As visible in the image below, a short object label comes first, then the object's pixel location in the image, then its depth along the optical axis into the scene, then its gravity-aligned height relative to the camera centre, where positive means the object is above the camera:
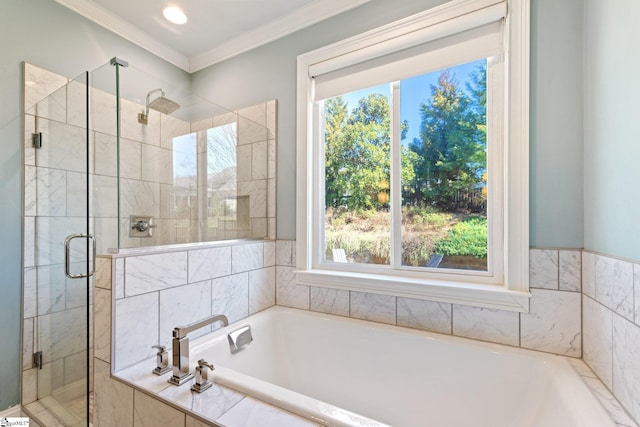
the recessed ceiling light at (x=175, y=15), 1.93 +1.37
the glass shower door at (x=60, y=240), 1.52 -0.16
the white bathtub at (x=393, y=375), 1.03 -0.77
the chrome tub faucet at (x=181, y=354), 1.13 -0.56
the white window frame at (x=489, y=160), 1.36 +0.21
